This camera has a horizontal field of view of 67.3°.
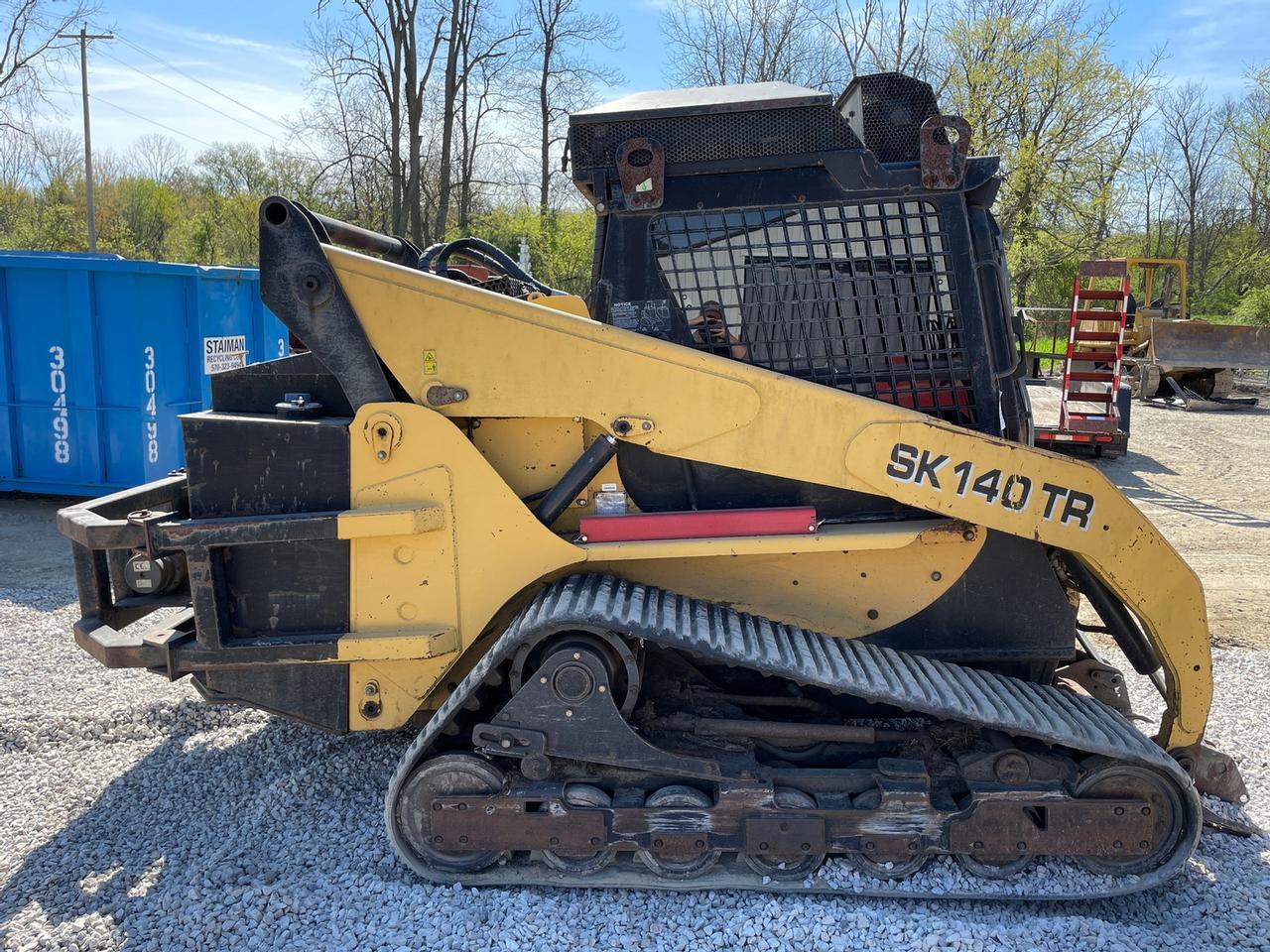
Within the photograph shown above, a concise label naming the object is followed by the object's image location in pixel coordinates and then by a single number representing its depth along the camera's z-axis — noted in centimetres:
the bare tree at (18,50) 2256
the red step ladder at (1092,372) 1118
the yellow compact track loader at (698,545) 292
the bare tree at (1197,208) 3884
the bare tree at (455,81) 2200
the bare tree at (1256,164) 3309
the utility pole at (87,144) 2355
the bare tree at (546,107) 2470
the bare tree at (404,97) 2105
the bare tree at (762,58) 2211
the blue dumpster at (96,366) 852
